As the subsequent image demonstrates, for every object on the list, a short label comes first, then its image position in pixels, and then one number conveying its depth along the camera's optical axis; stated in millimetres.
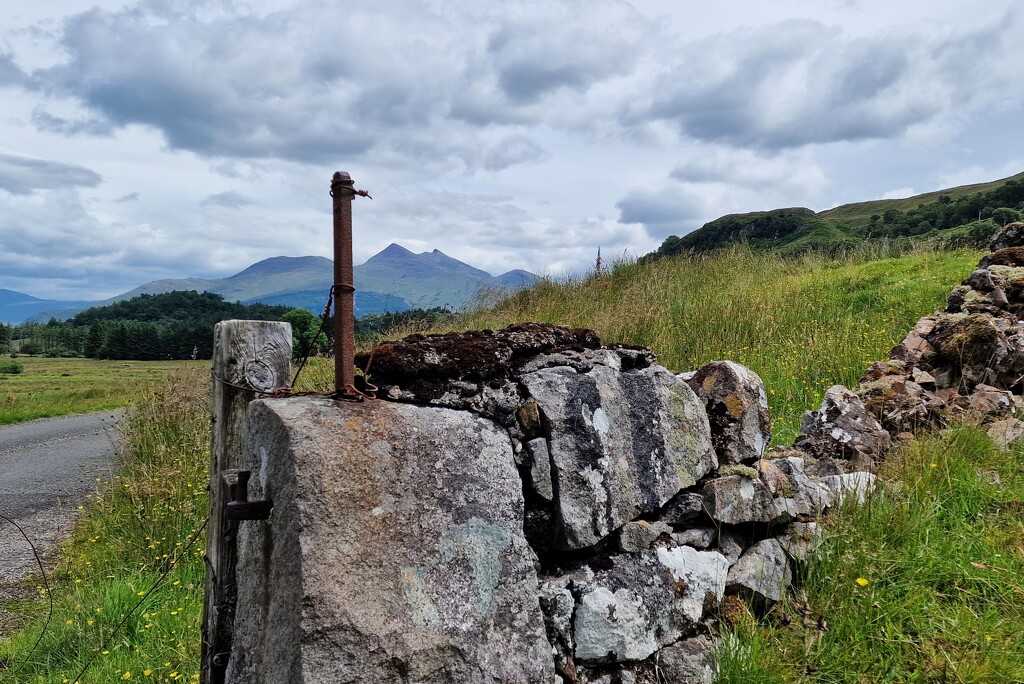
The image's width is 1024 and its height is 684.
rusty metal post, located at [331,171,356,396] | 2326
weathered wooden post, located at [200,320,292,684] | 2357
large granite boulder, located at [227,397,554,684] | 1854
